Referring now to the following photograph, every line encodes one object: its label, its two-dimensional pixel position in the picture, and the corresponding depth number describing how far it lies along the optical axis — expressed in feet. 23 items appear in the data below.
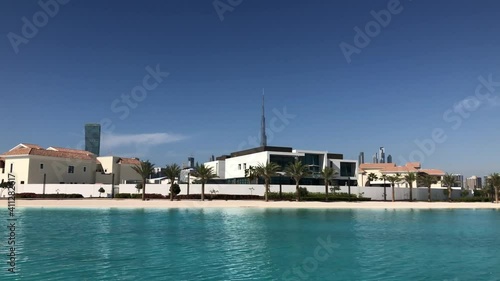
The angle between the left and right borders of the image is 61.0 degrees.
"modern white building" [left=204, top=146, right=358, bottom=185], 282.15
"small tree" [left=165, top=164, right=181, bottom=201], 241.35
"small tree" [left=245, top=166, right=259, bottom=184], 263.08
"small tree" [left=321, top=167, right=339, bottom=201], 256.52
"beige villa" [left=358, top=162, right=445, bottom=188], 352.77
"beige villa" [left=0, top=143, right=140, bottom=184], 266.16
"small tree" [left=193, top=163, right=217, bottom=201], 241.00
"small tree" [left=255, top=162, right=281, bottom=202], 243.15
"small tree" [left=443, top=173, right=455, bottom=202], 306.35
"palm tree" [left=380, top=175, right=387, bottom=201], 283.92
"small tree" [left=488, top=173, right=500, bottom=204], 282.56
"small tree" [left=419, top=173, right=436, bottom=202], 288.30
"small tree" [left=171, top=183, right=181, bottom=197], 248.32
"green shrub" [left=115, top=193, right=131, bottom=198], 249.51
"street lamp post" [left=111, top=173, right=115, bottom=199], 256.36
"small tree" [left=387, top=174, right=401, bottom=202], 274.07
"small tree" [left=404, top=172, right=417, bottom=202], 281.54
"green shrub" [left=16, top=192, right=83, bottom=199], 237.45
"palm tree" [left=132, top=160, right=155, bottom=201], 238.07
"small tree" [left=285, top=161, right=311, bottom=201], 248.93
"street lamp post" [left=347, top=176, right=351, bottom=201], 297.18
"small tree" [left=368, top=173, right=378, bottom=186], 312.62
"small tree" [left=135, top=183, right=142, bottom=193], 255.82
